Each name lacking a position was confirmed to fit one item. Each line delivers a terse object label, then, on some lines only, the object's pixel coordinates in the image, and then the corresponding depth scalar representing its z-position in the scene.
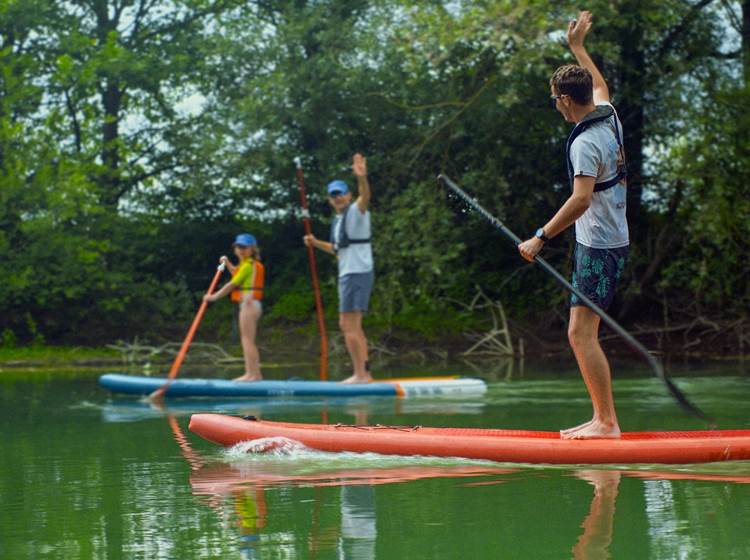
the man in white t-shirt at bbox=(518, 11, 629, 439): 5.46
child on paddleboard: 10.45
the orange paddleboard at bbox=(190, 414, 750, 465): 5.37
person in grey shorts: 10.15
